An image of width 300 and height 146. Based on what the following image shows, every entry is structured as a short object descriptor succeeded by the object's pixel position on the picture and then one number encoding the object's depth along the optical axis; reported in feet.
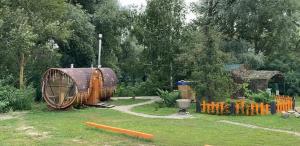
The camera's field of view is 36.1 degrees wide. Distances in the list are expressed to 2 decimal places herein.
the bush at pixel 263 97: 81.61
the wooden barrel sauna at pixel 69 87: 84.12
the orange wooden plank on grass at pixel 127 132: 49.81
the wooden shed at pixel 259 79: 105.55
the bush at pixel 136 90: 115.38
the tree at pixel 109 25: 124.77
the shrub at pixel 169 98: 92.02
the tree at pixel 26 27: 89.10
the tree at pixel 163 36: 106.01
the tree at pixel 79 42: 112.88
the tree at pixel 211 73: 83.76
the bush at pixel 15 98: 82.64
